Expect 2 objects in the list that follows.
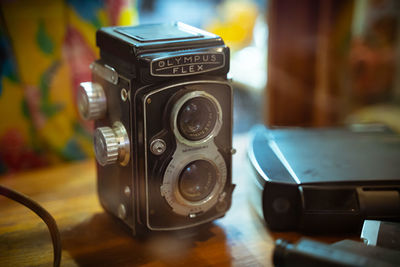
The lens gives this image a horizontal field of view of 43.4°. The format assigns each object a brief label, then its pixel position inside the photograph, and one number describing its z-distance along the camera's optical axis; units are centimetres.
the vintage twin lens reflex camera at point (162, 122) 58
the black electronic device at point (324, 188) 64
